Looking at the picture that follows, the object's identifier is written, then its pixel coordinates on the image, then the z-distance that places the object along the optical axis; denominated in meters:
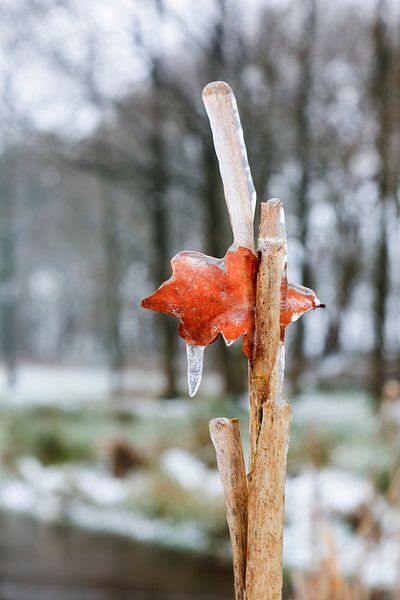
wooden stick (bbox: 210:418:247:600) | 0.63
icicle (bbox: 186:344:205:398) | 0.64
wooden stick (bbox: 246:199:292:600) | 0.62
